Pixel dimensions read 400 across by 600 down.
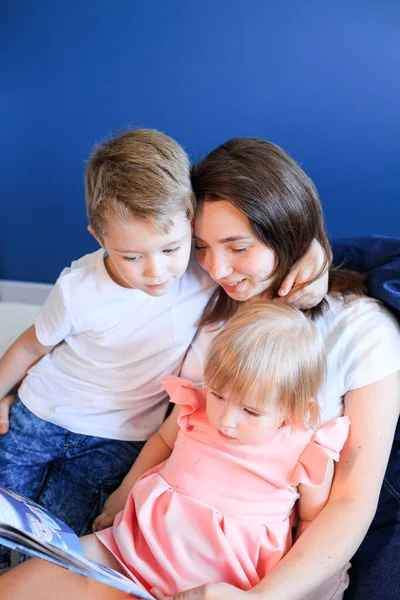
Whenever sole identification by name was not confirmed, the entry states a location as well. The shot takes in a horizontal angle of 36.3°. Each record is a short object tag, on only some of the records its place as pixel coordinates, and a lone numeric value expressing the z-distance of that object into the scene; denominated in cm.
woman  107
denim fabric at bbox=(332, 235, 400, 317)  124
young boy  130
